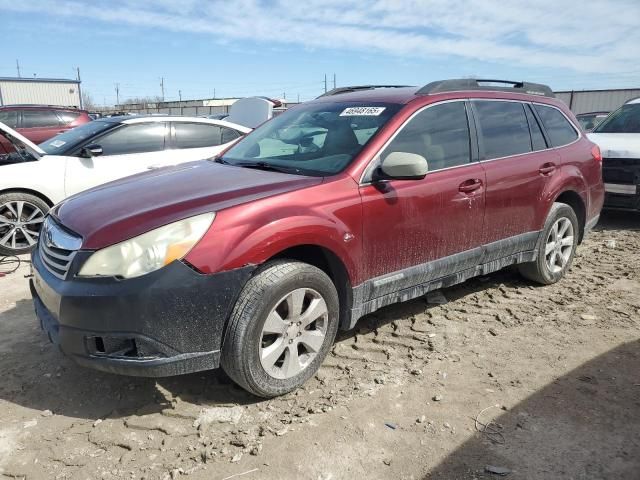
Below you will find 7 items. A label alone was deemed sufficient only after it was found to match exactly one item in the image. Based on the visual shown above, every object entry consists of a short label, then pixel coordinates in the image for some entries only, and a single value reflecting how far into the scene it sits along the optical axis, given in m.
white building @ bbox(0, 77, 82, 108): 34.00
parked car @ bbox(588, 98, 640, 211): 6.95
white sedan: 5.72
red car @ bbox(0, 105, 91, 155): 11.48
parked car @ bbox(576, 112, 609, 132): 14.34
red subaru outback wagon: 2.54
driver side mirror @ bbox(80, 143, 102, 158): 6.05
